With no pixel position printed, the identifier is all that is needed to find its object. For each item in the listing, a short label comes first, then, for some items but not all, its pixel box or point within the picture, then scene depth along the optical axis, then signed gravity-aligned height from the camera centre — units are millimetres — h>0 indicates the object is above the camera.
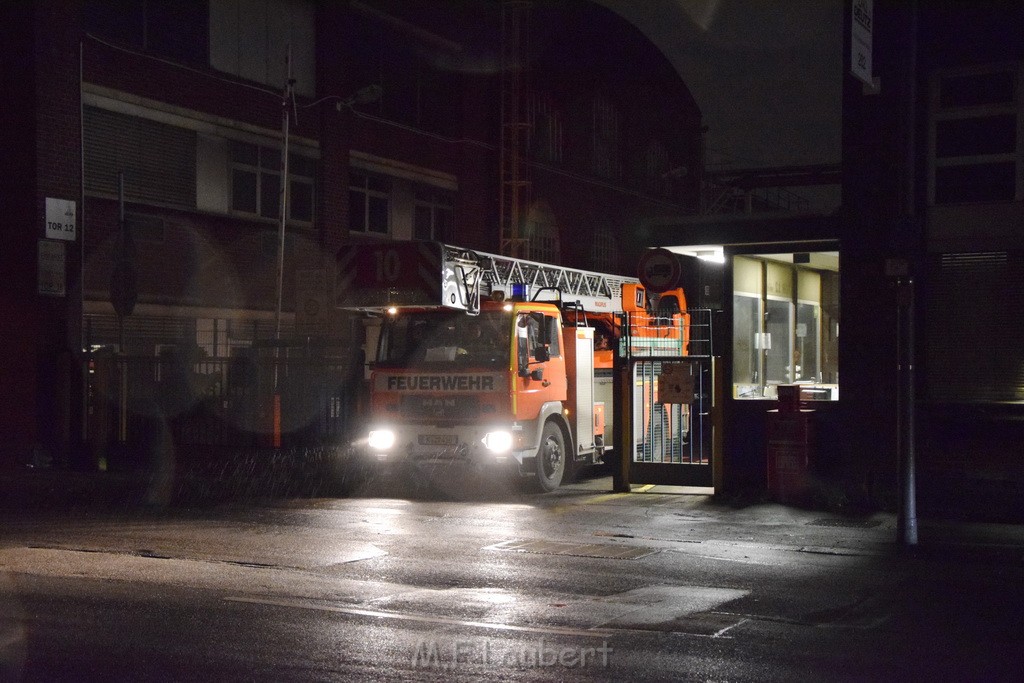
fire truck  16281 +47
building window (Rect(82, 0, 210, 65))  23844 +7130
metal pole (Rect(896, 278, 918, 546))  11867 -580
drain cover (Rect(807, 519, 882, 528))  13547 -1827
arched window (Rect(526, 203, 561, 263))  37344 +4212
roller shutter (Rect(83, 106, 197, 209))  23562 +4321
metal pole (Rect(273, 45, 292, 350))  24641 +3799
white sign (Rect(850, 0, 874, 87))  12328 +3490
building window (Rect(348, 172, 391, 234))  30328 +4241
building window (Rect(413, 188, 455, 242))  32750 +4279
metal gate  16312 -702
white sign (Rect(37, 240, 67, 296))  22047 +1835
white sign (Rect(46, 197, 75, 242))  22141 +2775
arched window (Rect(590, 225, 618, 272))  41438 +4099
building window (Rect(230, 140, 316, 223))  27031 +4340
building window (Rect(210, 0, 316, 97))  26500 +7615
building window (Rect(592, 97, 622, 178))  42531 +8272
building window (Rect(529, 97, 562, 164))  38344 +7802
